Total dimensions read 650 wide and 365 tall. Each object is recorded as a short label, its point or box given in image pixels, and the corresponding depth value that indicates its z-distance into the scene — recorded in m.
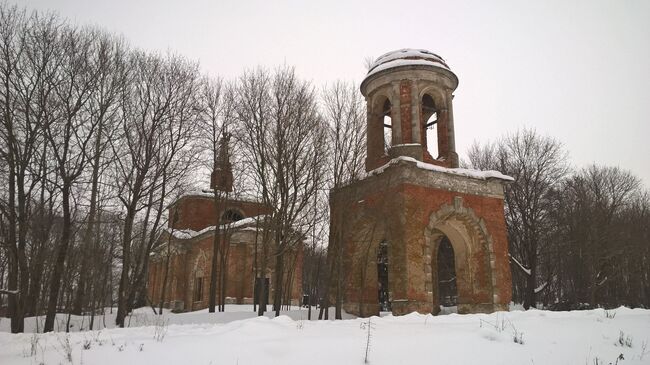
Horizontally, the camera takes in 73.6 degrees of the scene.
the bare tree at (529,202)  25.31
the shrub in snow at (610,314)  10.09
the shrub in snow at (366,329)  6.07
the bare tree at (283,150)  14.62
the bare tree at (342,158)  14.69
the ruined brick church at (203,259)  26.92
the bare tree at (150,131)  14.51
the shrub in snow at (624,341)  7.62
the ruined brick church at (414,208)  15.16
